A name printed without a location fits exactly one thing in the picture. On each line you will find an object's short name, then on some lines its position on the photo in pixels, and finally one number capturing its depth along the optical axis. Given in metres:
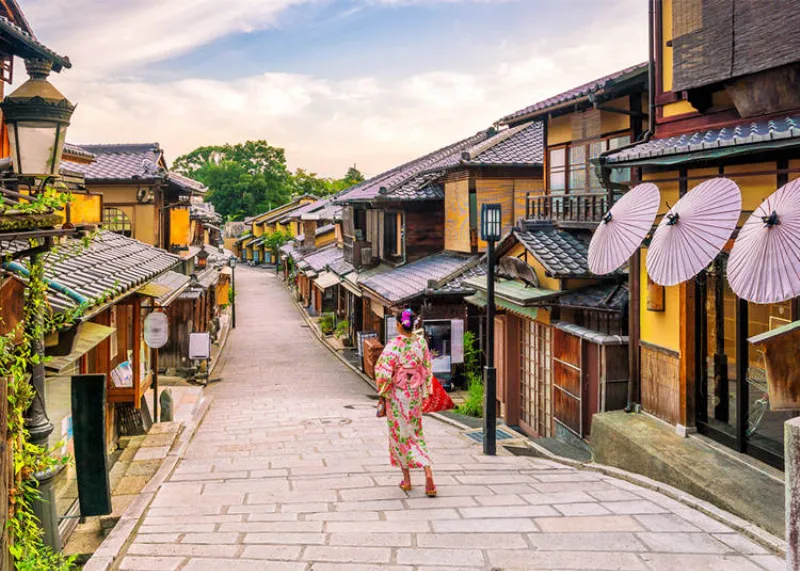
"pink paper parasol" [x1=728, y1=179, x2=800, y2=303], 5.87
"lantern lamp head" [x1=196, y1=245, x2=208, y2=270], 35.12
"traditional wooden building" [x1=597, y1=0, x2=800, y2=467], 7.80
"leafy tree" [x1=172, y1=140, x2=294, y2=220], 89.44
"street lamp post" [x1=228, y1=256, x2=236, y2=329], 40.12
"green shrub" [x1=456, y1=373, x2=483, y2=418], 16.55
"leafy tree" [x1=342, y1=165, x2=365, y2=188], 101.41
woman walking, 8.14
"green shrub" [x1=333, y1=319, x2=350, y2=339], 34.22
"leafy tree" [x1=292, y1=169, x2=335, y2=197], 94.00
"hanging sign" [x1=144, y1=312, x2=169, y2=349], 16.25
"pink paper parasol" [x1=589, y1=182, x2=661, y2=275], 8.10
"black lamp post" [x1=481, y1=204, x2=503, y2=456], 11.36
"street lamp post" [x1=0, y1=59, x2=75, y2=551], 5.85
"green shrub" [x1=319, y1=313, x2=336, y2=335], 36.62
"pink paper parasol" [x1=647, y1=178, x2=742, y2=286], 6.85
